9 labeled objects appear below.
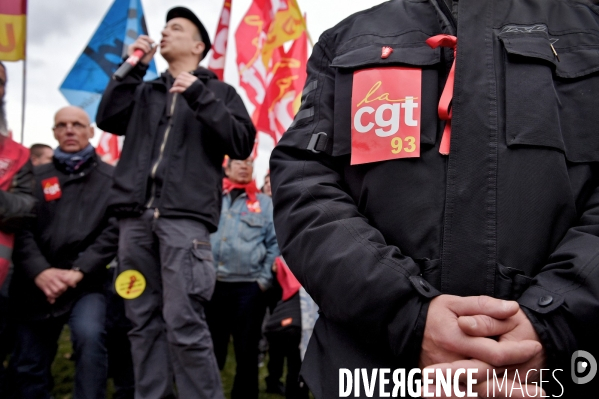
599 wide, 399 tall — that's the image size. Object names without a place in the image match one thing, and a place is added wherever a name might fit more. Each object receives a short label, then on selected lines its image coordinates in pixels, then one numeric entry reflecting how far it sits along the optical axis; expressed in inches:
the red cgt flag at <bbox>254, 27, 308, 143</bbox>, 194.5
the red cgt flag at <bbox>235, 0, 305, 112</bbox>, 220.1
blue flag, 213.8
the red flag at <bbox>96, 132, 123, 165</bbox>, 248.6
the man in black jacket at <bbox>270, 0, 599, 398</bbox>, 36.2
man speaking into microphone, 98.7
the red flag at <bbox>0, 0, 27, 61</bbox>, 105.9
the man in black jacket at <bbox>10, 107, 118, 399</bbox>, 108.7
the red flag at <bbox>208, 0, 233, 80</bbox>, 183.0
